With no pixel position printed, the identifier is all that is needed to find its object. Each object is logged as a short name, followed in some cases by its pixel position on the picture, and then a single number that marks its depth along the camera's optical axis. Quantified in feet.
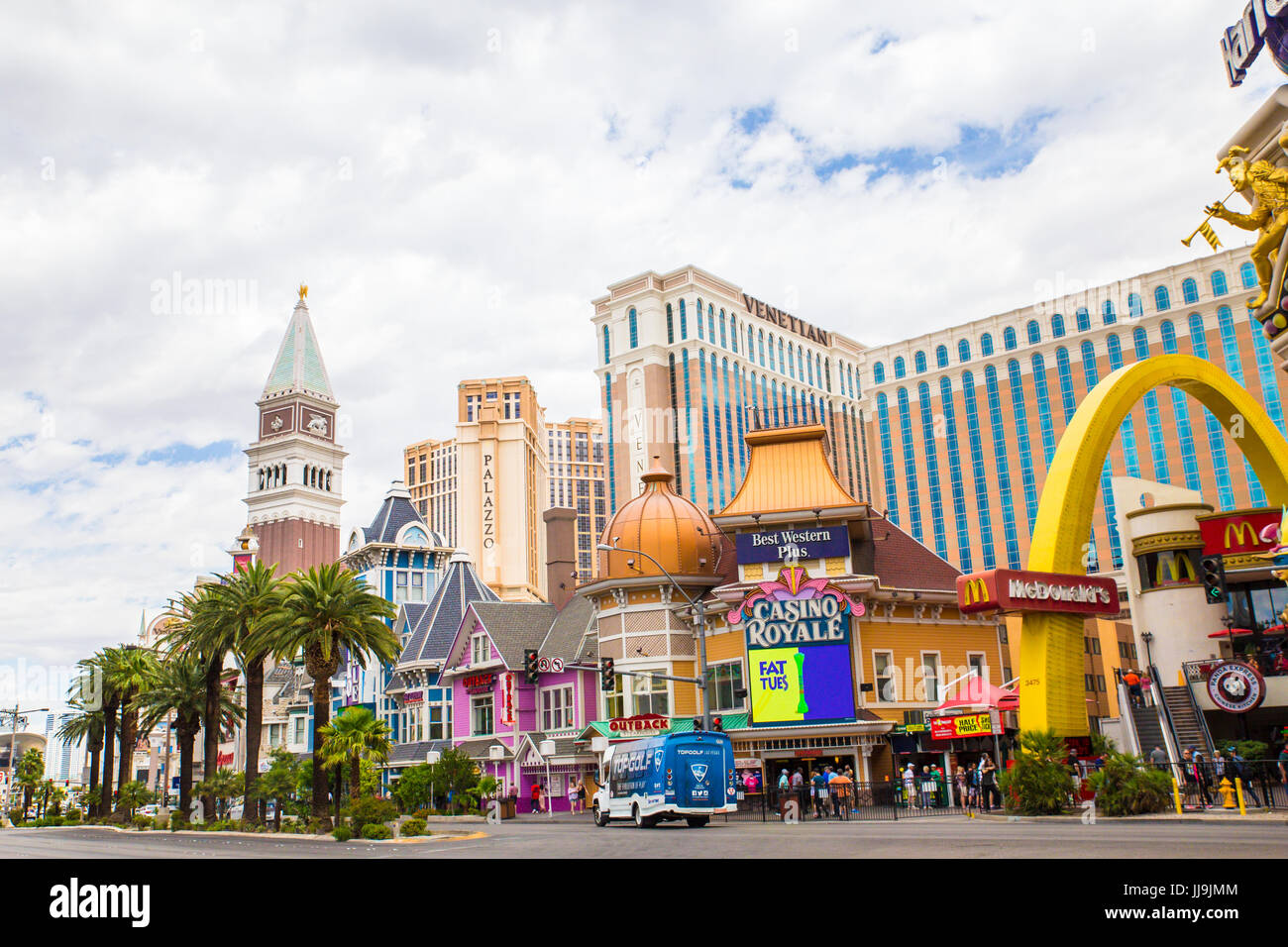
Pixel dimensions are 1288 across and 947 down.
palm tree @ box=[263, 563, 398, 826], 123.44
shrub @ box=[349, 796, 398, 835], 105.50
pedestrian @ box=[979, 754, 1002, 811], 102.78
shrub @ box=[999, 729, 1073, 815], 86.99
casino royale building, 146.30
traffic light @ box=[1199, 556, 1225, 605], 137.39
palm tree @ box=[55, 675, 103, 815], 198.39
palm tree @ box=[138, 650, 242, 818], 174.09
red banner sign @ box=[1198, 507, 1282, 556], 139.23
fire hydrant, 81.97
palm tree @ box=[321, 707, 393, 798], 114.52
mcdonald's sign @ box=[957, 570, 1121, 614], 91.20
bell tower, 462.60
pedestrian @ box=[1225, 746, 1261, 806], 85.39
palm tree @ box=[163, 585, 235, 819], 145.96
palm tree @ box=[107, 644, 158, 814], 181.37
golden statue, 68.33
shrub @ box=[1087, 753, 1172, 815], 82.12
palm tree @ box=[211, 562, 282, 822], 136.46
